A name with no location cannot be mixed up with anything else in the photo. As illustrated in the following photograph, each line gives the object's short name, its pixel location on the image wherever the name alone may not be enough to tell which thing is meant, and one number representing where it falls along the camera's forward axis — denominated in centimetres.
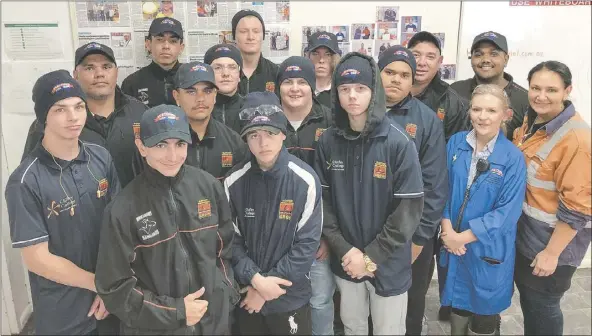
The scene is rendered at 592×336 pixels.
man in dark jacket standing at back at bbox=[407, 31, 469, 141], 273
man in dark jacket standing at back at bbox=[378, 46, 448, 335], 241
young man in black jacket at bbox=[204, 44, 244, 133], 270
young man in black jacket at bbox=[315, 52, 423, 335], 216
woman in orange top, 184
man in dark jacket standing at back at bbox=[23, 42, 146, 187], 248
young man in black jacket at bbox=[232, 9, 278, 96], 306
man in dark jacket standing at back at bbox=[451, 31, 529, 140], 276
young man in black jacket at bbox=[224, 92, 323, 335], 213
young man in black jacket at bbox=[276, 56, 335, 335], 248
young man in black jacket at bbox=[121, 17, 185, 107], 302
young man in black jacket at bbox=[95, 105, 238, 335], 183
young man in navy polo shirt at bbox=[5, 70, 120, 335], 184
